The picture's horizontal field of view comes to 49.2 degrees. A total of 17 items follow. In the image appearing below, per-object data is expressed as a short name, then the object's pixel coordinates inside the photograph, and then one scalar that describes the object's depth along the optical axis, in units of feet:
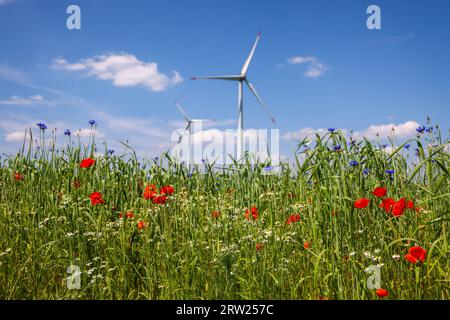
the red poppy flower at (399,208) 11.62
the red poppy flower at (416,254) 10.64
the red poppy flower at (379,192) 12.26
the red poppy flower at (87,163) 15.98
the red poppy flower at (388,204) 12.48
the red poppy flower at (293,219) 14.33
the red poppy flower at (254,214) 15.01
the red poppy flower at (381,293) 9.75
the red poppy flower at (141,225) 14.74
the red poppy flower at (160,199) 13.58
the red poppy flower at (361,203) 11.37
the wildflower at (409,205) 13.02
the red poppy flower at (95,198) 15.19
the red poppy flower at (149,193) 14.05
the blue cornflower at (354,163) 15.77
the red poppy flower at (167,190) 13.83
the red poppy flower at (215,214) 15.44
